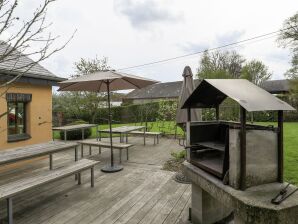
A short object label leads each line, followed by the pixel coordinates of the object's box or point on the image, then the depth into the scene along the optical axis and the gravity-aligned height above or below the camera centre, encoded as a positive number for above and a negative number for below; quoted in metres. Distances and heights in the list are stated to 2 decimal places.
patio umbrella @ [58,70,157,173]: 5.43 +0.79
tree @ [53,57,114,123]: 15.69 +0.92
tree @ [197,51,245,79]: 31.63 +7.22
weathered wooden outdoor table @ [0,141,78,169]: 4.10 -0.76
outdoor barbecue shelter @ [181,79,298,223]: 2.23 -0.52
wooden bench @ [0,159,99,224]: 3.31 -1.08
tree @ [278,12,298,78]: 24.09 +7.37
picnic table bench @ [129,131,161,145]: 10.01 -0.94
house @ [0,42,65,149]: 6.62 +0.14
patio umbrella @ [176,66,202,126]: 5.28 +0.33
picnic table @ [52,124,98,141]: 9.41 -0.64
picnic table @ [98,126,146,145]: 8.46 -0.69
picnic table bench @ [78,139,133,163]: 6.84 -0.99
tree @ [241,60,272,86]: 38.31 +6.32
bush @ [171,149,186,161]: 7.10 -1.34
